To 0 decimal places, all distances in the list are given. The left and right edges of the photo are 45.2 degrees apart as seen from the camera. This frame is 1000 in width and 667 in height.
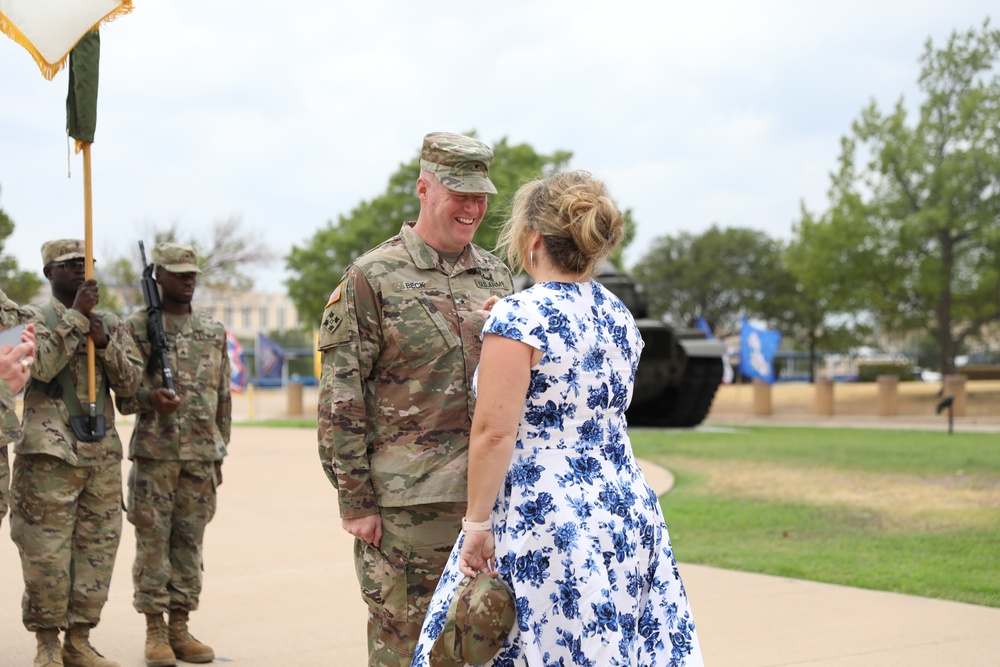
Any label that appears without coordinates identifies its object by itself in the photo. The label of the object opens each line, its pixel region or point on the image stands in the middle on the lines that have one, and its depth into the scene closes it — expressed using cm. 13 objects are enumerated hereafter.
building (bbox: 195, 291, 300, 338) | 11781
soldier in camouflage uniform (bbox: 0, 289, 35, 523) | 457
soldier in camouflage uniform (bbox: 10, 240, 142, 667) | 512
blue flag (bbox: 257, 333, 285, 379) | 3684
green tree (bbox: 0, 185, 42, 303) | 2569
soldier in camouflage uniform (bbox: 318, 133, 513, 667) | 367
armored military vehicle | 2033
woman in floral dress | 311
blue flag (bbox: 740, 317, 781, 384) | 2770
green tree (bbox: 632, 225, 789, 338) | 6241
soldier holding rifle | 551
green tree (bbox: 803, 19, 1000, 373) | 2973
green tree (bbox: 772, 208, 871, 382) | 3141
